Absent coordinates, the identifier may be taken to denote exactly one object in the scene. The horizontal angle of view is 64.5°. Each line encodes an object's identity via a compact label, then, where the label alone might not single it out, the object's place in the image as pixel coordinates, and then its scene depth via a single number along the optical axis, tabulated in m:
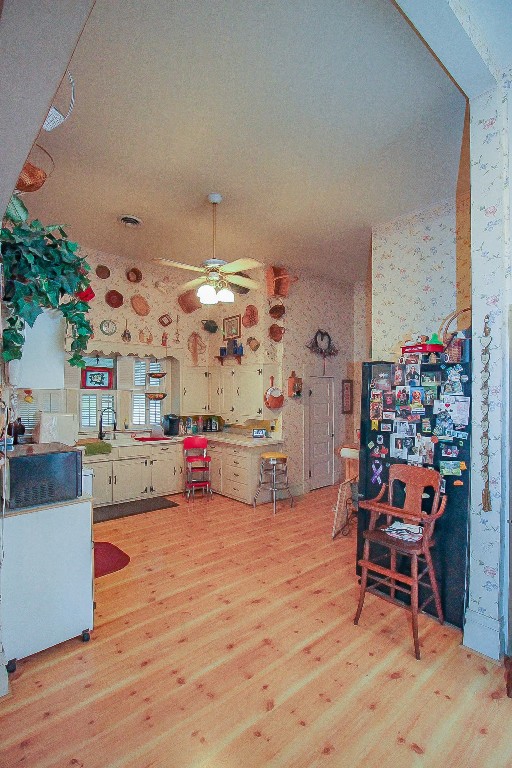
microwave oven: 2.22
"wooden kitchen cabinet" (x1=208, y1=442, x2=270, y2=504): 5.41
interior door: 6.16
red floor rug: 3.41
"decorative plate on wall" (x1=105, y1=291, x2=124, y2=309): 5.41
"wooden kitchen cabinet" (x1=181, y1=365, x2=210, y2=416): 6.24
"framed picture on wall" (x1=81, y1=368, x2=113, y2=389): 5.52
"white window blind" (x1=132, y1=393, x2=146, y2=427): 5.97
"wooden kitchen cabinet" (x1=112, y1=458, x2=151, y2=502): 5.18
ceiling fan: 3.67
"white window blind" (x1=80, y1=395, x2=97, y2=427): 5.50
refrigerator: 2.59
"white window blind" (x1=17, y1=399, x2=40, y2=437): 4.66
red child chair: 5.59
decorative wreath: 6.16
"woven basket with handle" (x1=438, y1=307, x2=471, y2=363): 2.62
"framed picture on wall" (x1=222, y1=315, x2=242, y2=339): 6.09
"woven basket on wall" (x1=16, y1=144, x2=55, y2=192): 2.17
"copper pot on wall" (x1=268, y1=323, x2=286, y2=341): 5.74
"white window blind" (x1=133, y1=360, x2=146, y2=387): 5.98
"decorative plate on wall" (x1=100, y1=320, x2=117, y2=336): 5.38
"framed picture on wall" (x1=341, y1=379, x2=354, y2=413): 6.68
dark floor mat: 4.76
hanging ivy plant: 2.05
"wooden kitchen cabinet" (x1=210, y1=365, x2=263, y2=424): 5.80
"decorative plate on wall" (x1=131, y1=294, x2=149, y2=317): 5.66
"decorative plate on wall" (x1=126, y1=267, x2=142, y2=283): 5.58
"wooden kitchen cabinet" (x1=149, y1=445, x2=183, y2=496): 5.54
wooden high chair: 2.46
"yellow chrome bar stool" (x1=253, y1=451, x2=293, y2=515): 5.29
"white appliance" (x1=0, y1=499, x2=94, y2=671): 2.18
